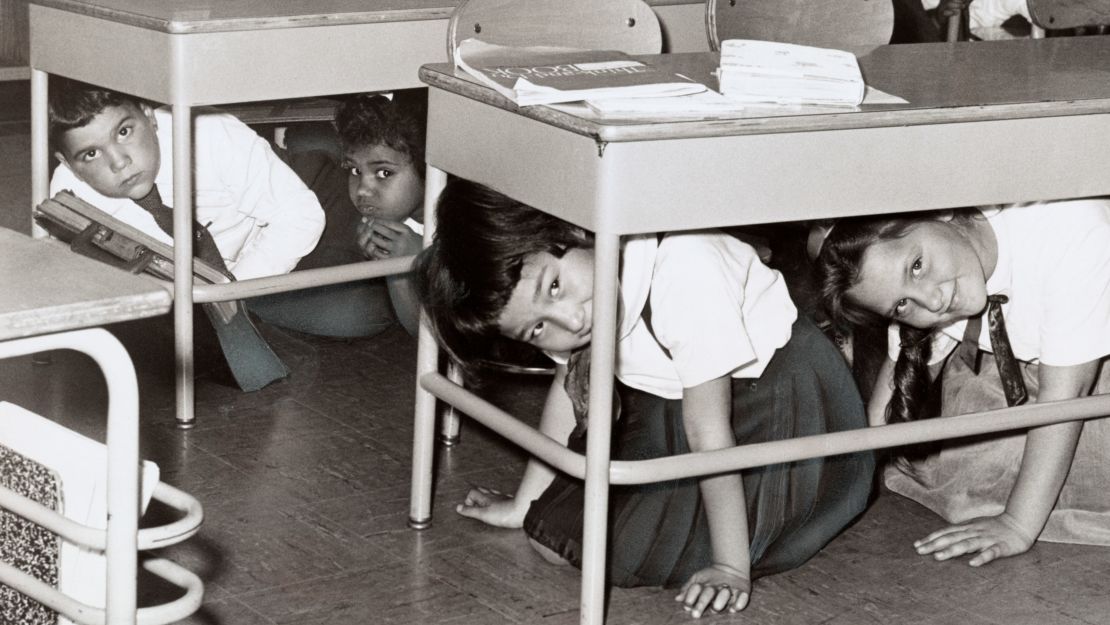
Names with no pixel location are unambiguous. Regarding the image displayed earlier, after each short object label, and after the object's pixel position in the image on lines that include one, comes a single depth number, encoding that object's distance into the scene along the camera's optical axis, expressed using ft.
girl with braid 13.66
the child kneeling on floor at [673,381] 12.98
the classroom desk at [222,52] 14.54
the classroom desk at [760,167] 12.33
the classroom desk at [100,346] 9.92
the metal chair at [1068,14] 16.10
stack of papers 12.65
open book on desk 12.54
